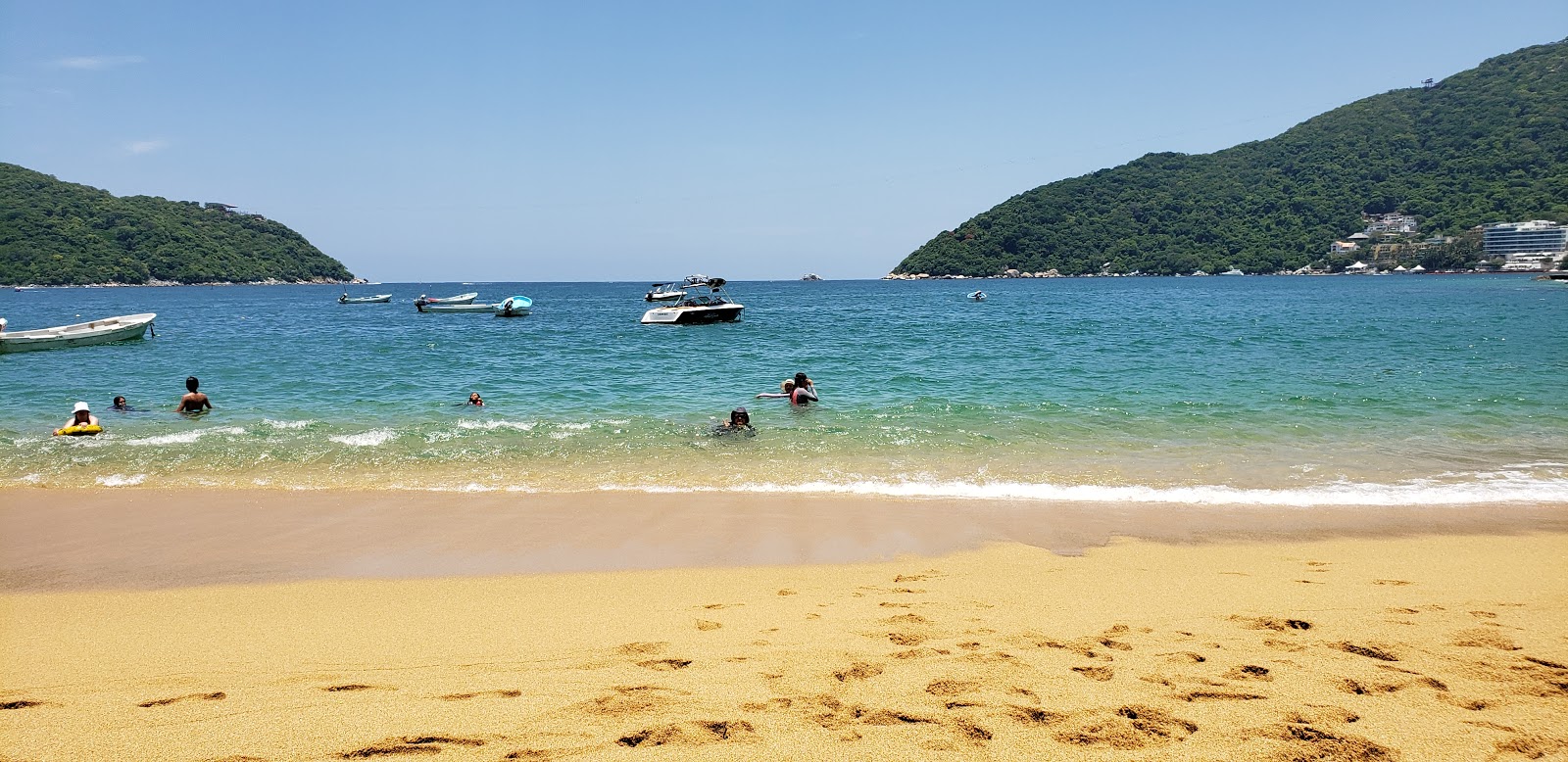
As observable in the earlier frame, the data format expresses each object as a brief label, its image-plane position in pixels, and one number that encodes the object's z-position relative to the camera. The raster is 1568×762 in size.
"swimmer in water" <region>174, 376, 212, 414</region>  16.25
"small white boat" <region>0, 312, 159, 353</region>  29.70
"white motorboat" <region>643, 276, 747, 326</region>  46.19
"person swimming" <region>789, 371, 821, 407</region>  16.80
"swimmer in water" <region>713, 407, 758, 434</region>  13.66
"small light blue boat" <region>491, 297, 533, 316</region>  58.12
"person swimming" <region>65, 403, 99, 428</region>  13.86
